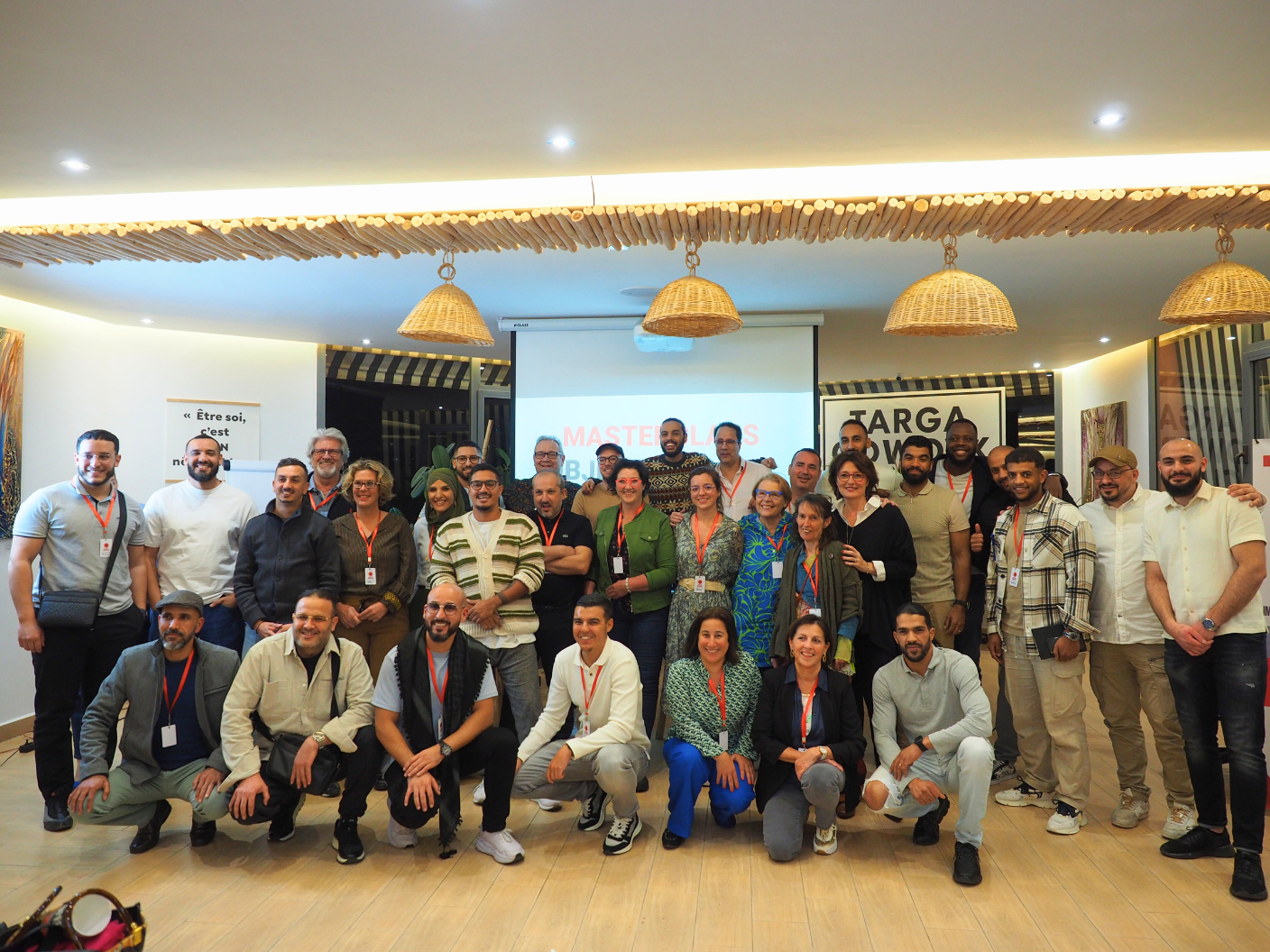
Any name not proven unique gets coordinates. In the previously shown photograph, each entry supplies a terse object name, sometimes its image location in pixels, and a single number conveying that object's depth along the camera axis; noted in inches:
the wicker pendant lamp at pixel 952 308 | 152.0
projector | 282.0
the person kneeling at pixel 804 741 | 142.9
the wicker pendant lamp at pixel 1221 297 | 148.4
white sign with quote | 302.7
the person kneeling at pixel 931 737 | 138.7
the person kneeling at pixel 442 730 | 144.4
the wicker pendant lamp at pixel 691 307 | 160.1
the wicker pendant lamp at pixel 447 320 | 165.8
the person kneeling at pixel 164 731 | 144.9
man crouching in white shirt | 148.1
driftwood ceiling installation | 151.1
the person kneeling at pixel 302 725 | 144.8
